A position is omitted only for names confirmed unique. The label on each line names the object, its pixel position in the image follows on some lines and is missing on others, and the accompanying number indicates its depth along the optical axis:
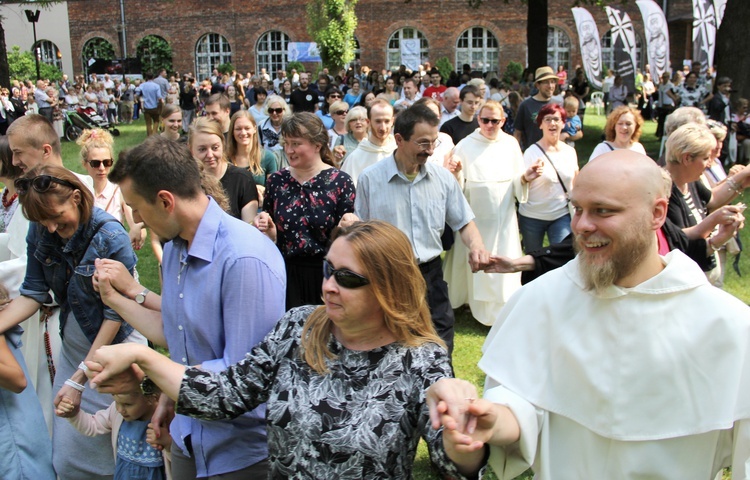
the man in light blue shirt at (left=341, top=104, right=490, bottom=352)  4.86
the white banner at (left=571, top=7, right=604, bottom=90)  17.47
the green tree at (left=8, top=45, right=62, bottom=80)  37.88
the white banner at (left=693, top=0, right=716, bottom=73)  18.02
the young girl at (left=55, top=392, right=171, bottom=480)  3.25
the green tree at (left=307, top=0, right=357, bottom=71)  30.34
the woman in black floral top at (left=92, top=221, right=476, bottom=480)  2.27
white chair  27.17
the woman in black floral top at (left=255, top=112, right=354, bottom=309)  4.94
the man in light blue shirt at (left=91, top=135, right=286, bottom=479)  2.72
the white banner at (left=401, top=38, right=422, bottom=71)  39.06
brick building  37.62
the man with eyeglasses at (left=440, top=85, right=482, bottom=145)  8.56
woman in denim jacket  3.50
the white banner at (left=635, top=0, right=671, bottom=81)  17.52
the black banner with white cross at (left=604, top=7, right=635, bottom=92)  17.25
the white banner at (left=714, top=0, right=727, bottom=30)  18.30
